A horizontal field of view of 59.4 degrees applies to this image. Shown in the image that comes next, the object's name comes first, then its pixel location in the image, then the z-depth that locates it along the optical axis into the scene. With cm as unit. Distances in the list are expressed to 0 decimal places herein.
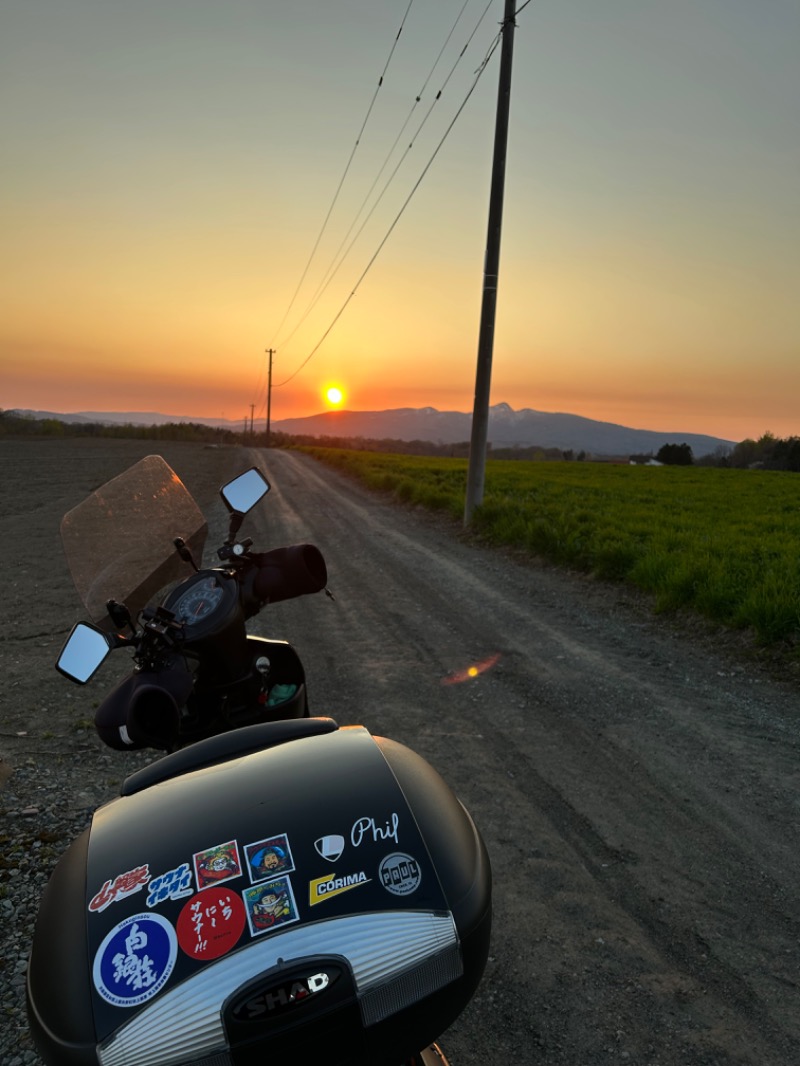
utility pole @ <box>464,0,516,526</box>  1344
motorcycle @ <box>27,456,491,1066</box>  126
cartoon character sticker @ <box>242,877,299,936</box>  134
